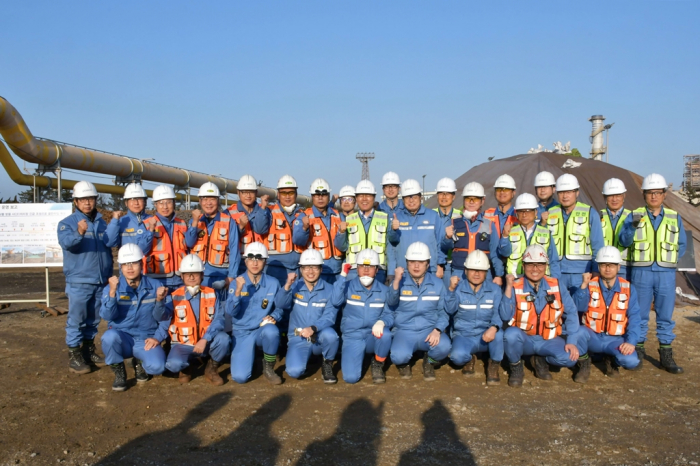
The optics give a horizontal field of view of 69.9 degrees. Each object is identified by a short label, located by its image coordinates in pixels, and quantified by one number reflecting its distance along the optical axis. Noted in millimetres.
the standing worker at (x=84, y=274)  6254
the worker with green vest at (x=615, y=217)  7012
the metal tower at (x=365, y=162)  55156
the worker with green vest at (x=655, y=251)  6531
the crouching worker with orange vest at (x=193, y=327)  5766
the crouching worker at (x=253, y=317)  5824
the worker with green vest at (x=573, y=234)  6723
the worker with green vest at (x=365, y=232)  6898
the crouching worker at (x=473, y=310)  5969
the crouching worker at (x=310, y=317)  5875
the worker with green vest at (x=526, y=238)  6504
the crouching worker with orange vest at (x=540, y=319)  5809
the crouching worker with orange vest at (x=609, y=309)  6105
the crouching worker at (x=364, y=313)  5941
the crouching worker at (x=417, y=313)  5973
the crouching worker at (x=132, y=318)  5598
